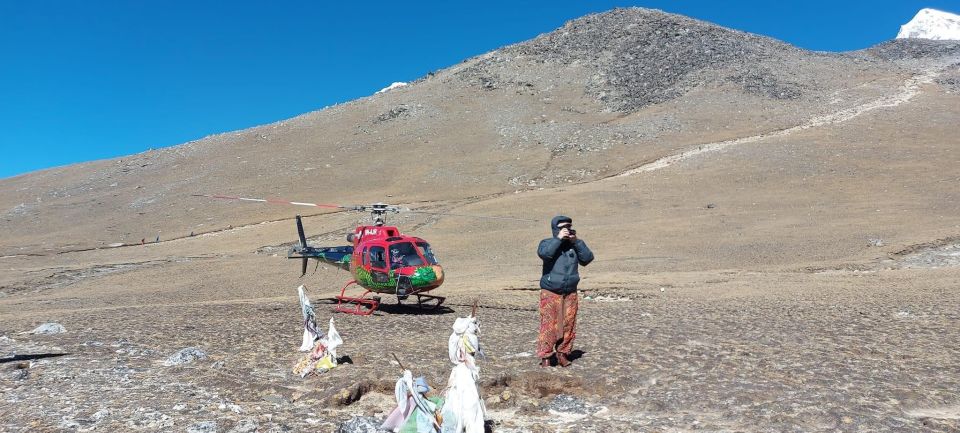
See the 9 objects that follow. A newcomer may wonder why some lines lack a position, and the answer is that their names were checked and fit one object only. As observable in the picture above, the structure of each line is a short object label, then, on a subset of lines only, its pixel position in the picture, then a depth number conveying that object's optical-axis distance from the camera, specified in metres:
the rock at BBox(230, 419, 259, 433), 6.18
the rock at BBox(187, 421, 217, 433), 6.15
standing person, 8.47
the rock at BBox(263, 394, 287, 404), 7.25
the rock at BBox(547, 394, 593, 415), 6.84
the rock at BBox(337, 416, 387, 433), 5.98
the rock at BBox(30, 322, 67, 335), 11.30
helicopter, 14.22
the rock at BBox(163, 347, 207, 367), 8.94
